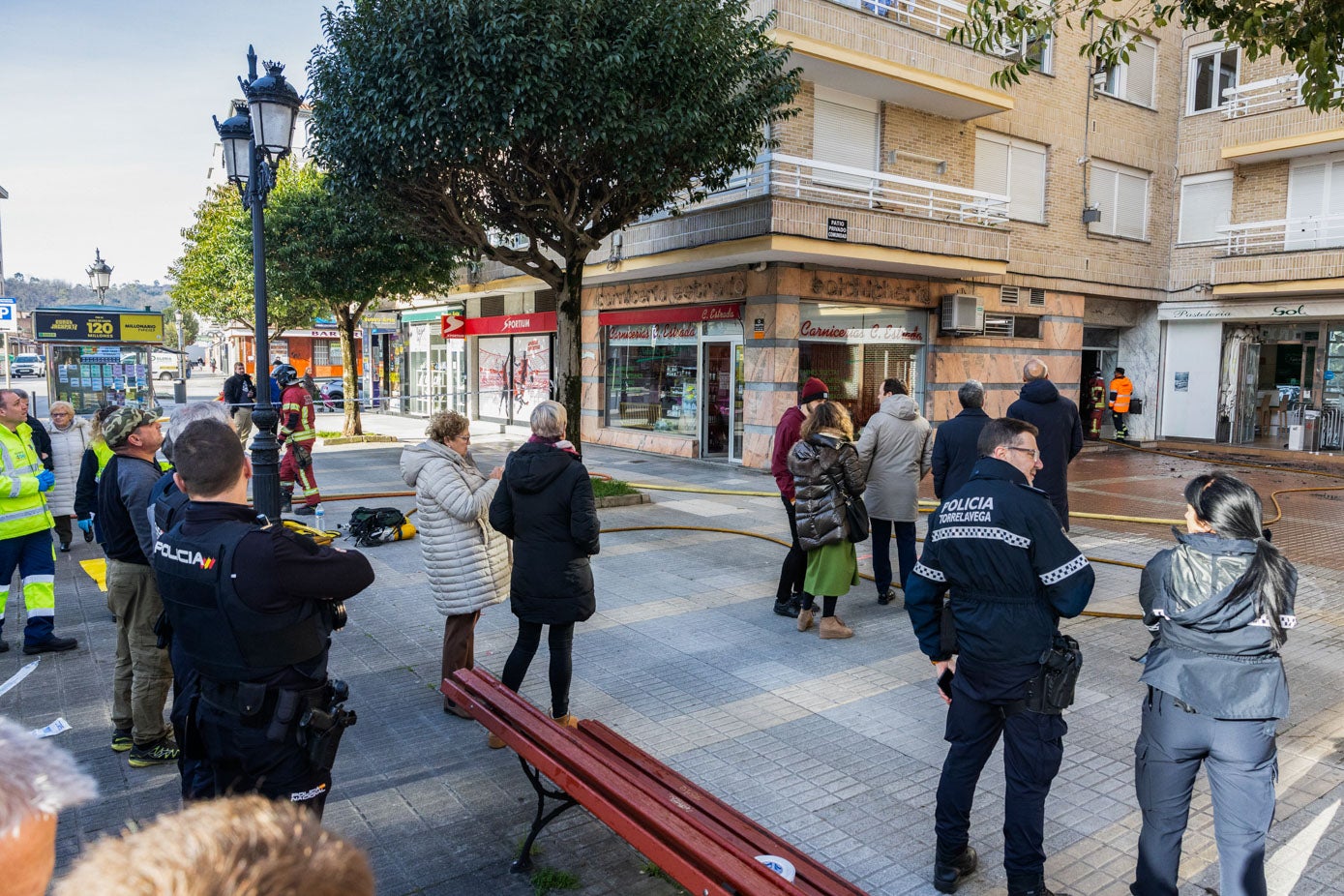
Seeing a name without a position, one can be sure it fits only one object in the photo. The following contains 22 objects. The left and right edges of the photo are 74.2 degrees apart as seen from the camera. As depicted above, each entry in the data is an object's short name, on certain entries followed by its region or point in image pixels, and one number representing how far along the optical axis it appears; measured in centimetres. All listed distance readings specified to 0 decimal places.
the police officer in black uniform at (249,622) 283
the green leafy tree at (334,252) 1792
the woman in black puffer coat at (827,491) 644
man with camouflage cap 453
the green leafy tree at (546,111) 998
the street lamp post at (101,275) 2456
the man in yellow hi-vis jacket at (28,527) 599
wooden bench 286
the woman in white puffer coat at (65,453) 872
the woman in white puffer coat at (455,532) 499
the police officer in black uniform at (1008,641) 333
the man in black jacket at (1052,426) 705
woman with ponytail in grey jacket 303
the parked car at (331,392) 3212
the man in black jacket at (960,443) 656
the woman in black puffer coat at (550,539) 469
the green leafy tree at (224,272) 2056
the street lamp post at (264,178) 793
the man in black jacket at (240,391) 1523
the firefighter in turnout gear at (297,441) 1127
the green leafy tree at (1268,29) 671
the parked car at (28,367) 5650
